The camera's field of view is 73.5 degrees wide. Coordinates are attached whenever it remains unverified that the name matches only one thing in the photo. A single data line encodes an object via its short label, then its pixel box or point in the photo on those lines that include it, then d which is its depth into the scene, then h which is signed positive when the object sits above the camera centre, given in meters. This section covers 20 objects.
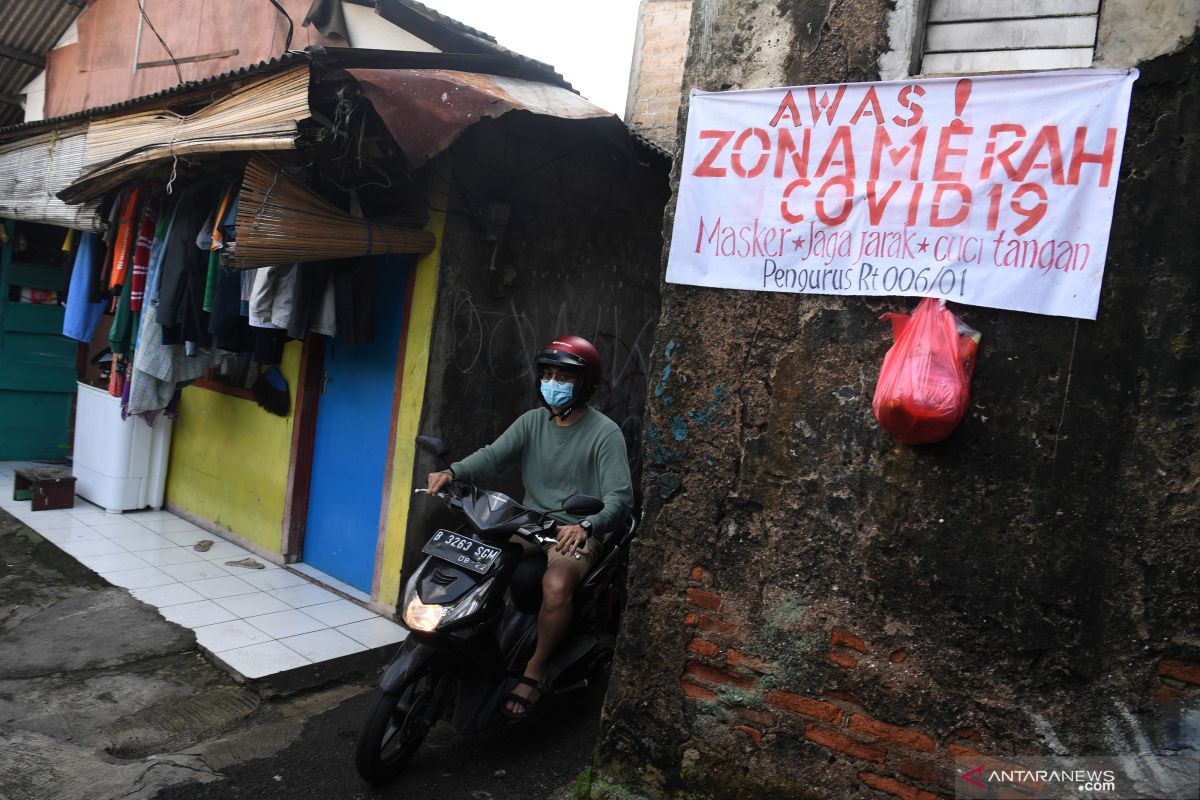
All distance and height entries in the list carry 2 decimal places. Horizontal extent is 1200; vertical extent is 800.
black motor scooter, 3.12 -1.15
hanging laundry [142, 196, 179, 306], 5.85 +0.40
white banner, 2.41 +0.70
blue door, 5.23 -0.75
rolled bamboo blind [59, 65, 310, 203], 4.18 +1.07
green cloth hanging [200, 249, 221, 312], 5.37 +0.21
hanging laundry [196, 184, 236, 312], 5.15 +0.44
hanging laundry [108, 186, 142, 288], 6.07 +0.47
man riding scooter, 3.49 -0.51
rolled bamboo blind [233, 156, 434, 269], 4.32 +0.56
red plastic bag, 2.46 +0.09
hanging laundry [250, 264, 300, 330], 4.92 +0.15
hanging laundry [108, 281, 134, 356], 6.21 -0.20
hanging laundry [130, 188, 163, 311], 6.00 +0.45
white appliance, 6.70 -1.29
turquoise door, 8.11 -0.77
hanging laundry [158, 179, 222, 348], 5.58 +0.24
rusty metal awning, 3.93 +1.21
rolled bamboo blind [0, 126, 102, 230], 6.41 +0.96
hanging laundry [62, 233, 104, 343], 6.78 +0.05
